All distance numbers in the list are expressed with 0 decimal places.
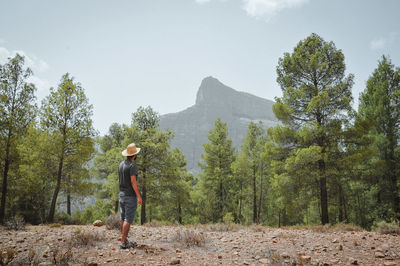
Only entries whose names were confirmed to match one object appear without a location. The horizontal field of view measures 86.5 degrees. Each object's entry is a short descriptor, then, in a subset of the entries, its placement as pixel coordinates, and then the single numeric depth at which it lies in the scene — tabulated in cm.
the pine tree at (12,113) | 1202
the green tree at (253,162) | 1842
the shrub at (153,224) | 876
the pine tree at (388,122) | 1338
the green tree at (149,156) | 1325
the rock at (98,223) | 780
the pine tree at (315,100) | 1025
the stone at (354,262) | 377
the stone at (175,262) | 379
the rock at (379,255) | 412
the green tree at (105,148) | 1877
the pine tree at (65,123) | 1198
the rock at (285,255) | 412
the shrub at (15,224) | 670
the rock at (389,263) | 370
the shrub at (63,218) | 1364
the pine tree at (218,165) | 1919
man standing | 489
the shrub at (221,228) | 714
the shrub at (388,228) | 645
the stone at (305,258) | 382
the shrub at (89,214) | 1853
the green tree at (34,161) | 1170
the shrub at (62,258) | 353
